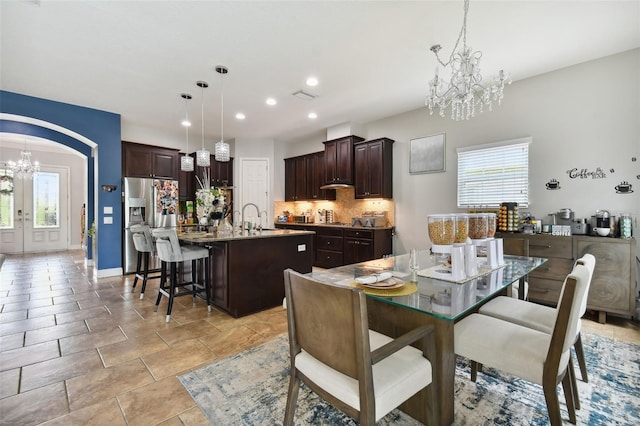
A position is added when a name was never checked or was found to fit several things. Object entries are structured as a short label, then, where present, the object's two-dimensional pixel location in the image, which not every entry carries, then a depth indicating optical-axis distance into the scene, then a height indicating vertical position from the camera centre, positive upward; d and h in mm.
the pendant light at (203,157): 3864 +833
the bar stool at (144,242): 3760 -369
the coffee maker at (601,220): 3006 -87
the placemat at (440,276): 1664 -396
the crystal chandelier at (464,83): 2184 +1088
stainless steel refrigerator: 5230 +160
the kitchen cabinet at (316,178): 6234 +833
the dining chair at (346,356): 1057 -630
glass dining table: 1317 -423
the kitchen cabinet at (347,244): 4957 -578
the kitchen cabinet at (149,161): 5500 +1135
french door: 7344 +141
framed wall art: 4543 +1002
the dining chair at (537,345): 1253 -683
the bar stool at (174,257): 3016 -474
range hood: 5639 +586
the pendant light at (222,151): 3805 +890
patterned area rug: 1587 -1178
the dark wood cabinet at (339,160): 5496 +1114
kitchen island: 3104 -619
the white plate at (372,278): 1562 -376
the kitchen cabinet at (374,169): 5047 +840
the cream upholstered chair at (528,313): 1692 -671
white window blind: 3719 +560
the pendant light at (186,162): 4246 +824
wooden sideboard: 2812 -620
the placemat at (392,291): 1430 -412
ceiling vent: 4098 +1806
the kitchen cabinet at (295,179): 6668 +886
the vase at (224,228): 3523 -176
